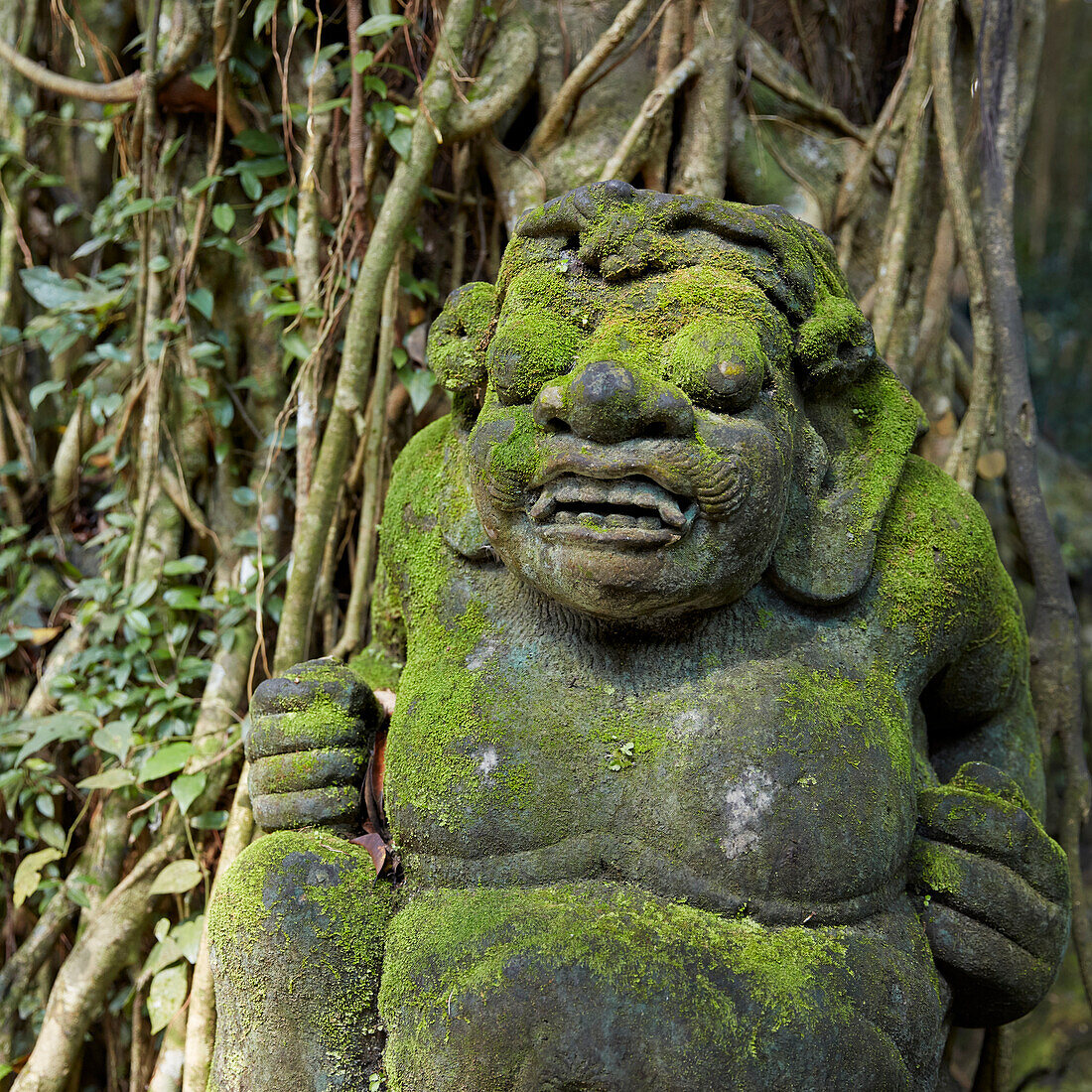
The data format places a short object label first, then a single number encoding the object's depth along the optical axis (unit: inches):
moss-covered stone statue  54.7
